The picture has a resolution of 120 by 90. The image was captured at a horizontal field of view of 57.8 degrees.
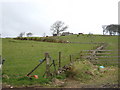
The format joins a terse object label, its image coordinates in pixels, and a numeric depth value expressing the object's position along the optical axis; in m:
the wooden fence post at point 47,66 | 4.85
